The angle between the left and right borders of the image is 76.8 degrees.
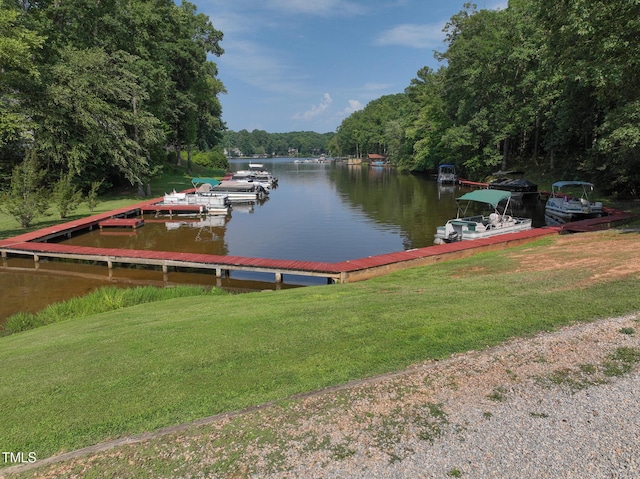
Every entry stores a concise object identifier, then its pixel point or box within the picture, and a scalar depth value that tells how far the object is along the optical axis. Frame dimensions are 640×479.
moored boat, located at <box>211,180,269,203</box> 37.31
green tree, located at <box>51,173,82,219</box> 24.91
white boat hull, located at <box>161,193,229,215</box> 31.45
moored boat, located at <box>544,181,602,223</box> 23.16
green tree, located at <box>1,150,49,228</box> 21.45
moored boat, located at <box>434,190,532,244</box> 18.48
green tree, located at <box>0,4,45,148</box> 18.20
